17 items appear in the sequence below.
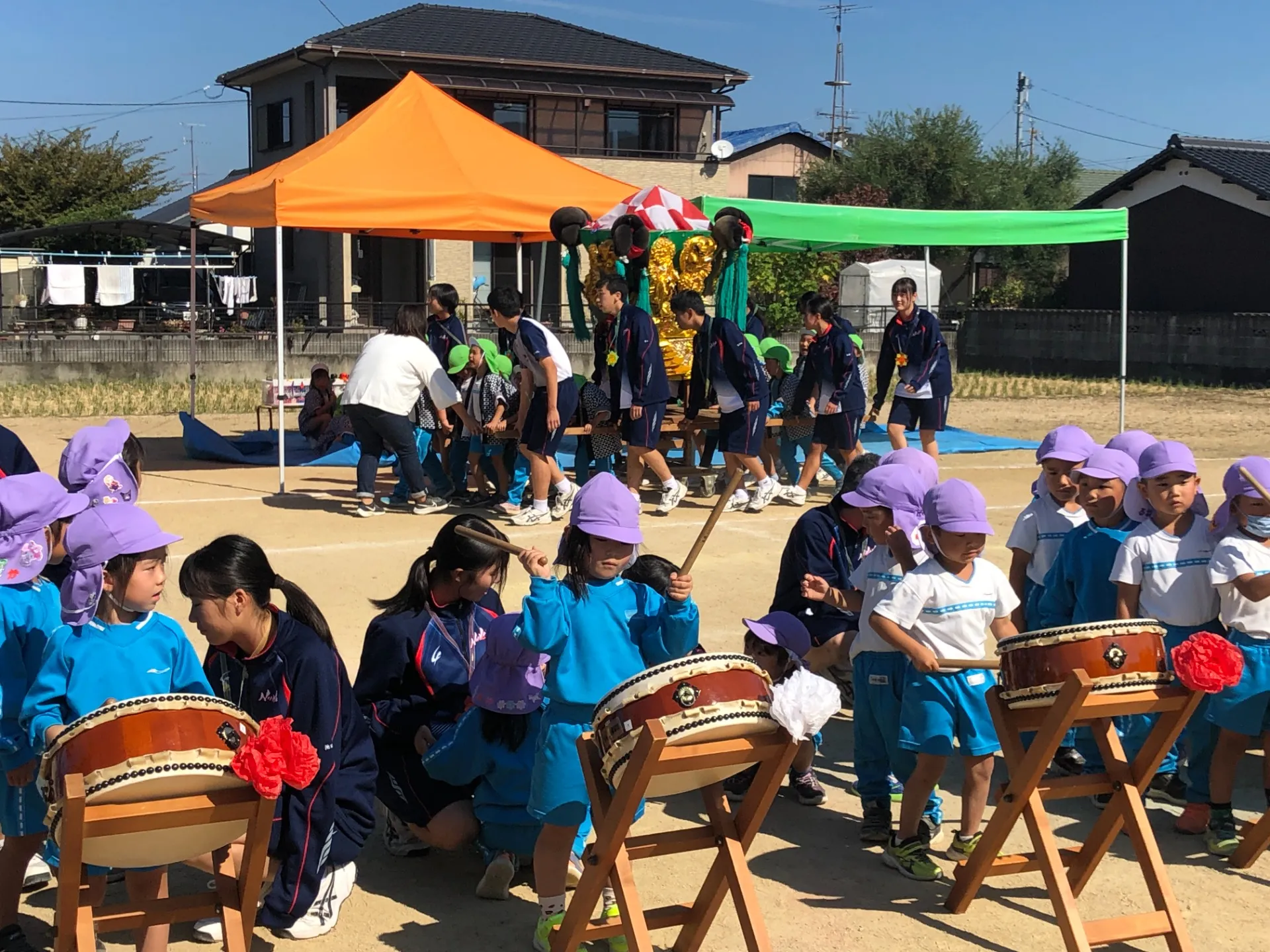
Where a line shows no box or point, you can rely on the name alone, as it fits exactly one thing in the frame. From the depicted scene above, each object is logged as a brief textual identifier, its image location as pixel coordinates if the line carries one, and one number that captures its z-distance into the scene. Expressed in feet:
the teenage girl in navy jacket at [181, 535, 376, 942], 11.08
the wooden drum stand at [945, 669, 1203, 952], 11.25
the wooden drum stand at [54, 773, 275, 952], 8.59
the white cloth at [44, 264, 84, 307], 84.79
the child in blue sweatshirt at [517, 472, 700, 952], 11.18
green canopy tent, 39.65
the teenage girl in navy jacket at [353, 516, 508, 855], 13.20
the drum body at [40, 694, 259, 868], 8.80
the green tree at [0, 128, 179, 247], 107.96
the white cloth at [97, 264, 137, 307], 87.30
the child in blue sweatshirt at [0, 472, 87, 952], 11.30
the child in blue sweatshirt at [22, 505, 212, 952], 10.40
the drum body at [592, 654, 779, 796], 9.68
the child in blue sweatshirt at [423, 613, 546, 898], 12.30
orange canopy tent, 35.24
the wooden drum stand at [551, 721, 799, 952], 9.59
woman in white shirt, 32.17
